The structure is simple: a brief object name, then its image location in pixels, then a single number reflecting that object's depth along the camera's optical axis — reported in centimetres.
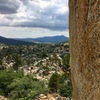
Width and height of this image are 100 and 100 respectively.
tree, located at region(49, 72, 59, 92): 4032
